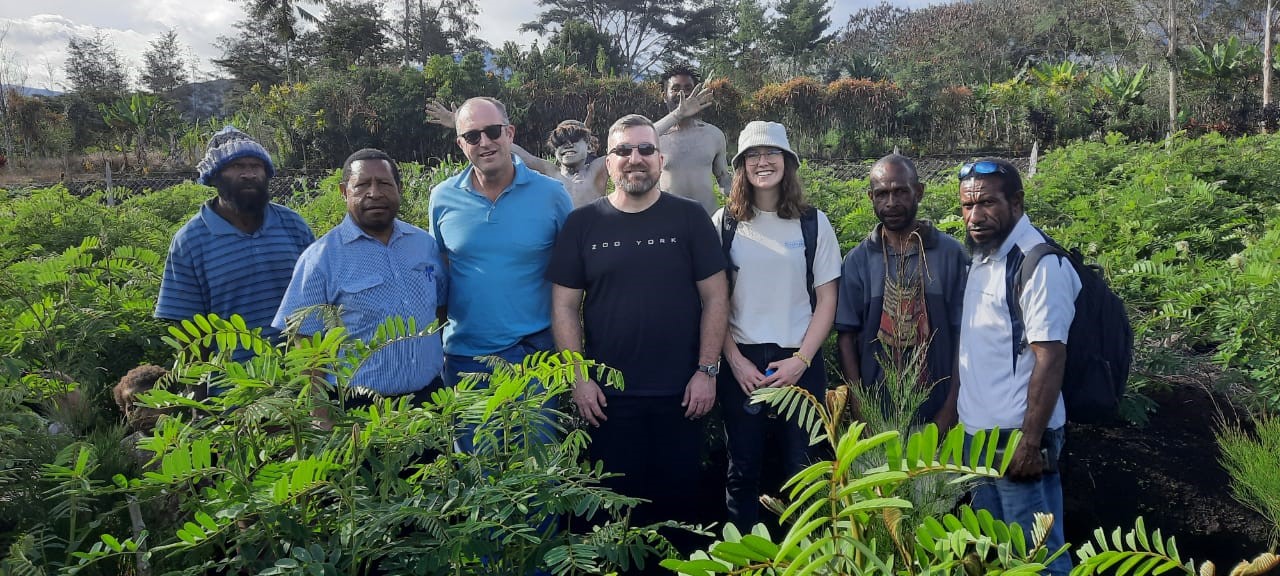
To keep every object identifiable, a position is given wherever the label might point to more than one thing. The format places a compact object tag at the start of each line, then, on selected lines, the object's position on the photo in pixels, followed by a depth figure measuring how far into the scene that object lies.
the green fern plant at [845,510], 0.78
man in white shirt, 2.29
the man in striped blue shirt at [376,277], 2.50
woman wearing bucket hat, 2.87
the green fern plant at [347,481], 1.20
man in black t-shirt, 2.77
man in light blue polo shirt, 2.81
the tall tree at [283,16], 31.58
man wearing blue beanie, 2.75
